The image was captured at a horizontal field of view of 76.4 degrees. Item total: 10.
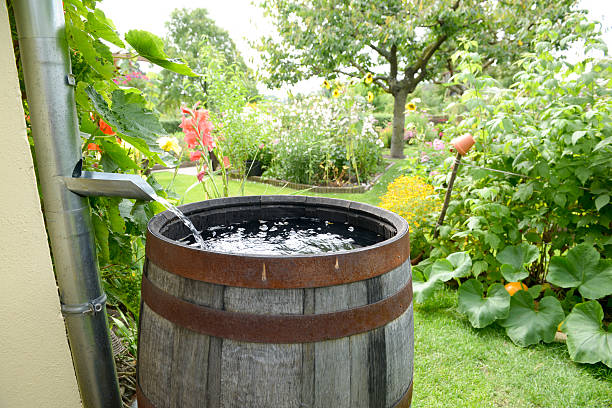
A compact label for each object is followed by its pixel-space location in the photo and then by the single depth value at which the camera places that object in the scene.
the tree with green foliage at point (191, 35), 25.60
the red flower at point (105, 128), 1.36
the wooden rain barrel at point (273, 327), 0.81
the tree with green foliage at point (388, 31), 7.41
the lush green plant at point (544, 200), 2.06
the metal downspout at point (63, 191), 0.84
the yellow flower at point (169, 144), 2.37
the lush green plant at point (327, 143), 5.87
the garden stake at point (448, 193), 2.59
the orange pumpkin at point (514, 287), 2.43
